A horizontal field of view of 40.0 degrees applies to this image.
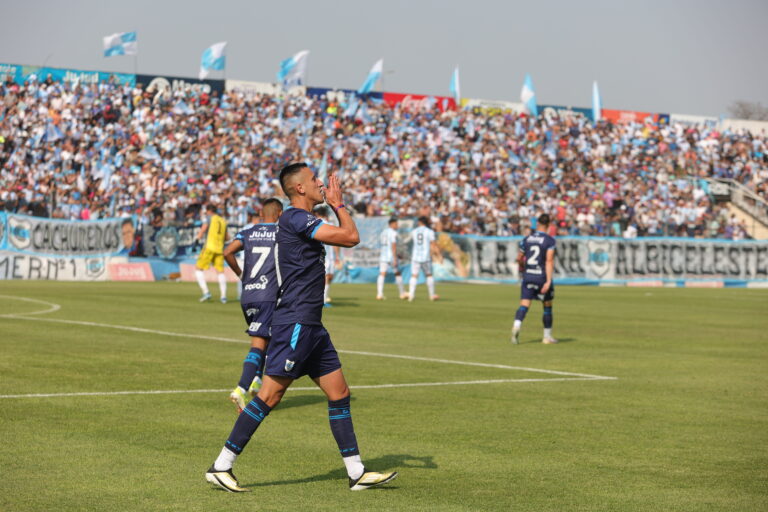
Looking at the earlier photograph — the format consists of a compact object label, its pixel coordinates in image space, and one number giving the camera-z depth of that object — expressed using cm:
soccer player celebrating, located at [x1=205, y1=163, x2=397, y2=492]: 687
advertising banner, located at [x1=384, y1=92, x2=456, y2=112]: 5912
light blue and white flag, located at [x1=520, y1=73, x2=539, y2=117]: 6259
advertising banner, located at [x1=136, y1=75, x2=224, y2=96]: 5059
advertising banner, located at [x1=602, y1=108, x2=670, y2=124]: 6700
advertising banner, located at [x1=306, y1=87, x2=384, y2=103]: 5562
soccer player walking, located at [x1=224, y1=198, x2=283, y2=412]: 1006
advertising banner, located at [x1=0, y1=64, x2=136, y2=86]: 4703
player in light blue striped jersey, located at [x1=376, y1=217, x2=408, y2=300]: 3081
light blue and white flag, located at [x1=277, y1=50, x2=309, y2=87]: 5784
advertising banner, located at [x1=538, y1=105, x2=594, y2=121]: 6352
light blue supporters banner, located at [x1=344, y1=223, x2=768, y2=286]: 4152
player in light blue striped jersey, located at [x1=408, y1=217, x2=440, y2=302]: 3042
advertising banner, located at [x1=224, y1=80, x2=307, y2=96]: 5366
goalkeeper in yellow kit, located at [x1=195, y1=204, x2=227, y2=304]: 2547
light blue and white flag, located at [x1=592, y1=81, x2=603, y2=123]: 6619
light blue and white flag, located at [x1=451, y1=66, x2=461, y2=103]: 6431
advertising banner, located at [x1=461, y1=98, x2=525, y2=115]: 6180
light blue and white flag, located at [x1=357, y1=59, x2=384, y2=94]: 5856
